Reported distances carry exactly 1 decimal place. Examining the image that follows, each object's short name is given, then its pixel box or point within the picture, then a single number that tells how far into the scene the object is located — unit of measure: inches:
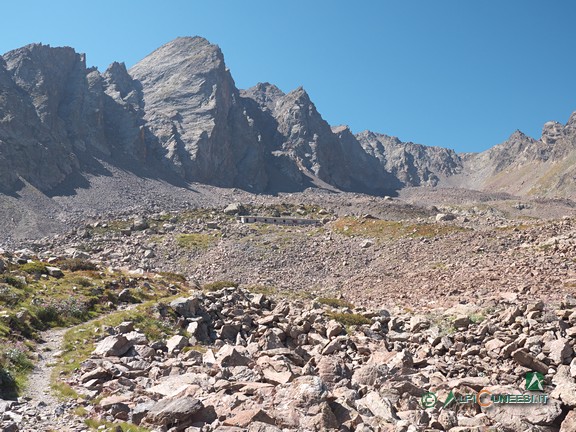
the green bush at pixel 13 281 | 1016.2
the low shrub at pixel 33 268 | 1227.2
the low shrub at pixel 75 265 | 1525.6
